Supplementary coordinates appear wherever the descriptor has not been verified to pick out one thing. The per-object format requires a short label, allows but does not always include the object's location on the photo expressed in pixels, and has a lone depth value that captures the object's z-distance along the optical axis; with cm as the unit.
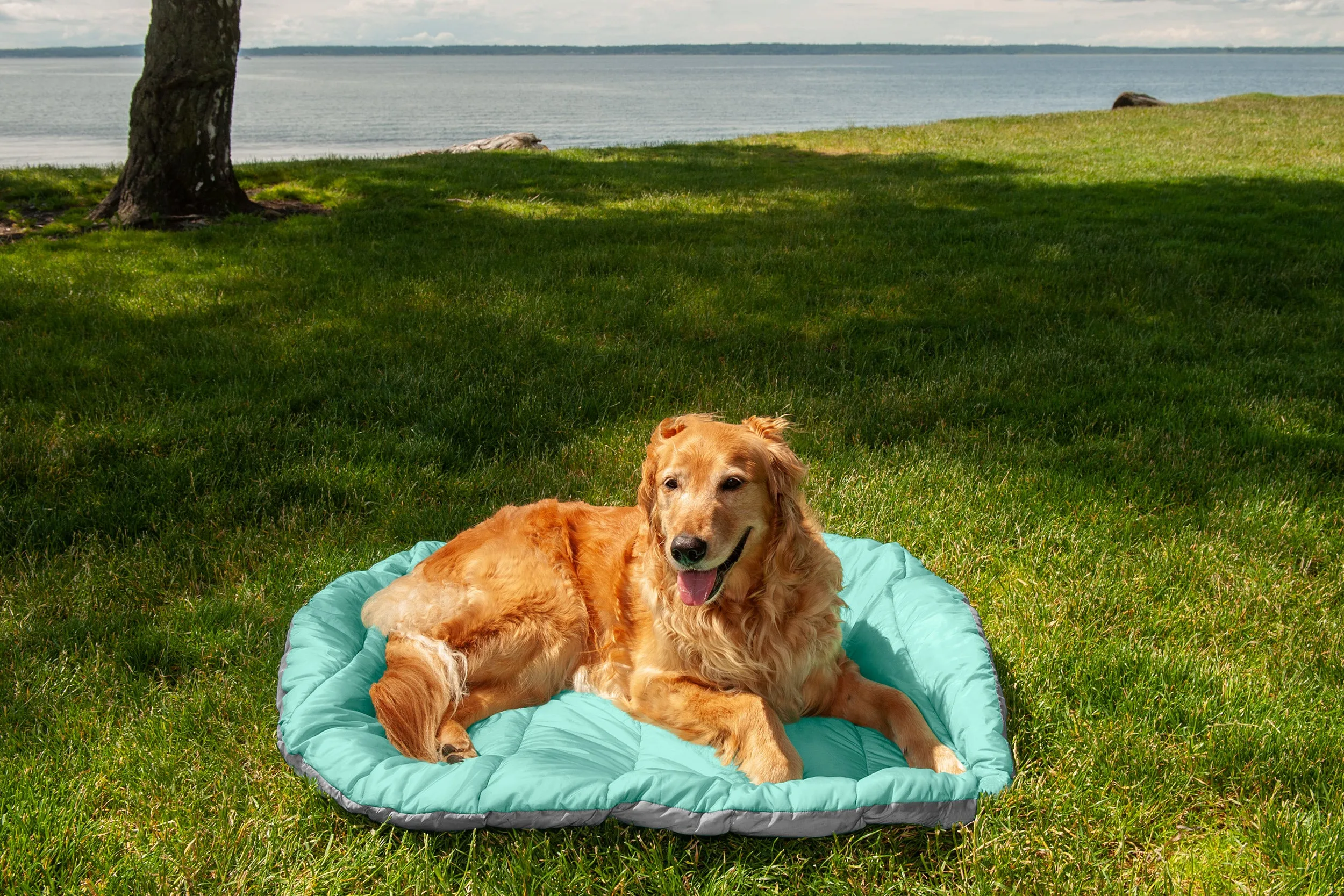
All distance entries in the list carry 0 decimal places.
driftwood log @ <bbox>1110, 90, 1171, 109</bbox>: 3178
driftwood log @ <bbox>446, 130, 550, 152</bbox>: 2100
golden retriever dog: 337
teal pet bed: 284
